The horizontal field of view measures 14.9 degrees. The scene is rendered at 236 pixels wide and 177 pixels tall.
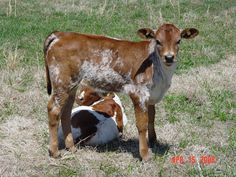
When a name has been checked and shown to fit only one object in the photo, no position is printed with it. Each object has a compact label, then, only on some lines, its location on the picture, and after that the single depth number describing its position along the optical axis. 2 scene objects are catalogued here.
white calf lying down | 11.66
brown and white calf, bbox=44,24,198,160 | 10.66
